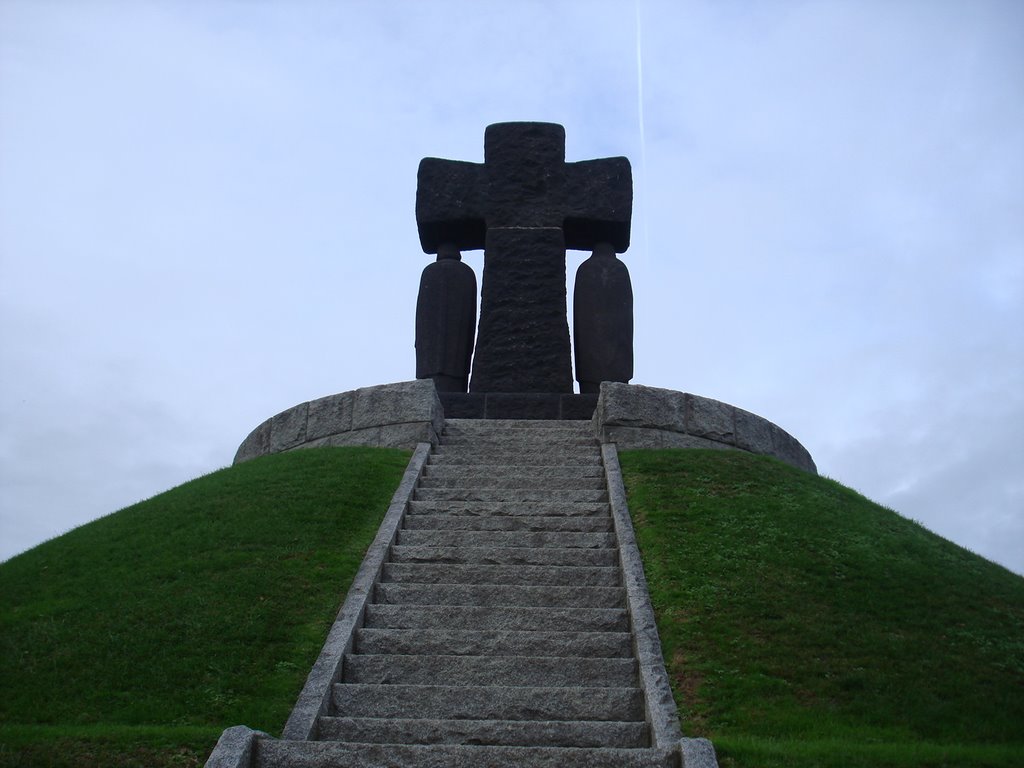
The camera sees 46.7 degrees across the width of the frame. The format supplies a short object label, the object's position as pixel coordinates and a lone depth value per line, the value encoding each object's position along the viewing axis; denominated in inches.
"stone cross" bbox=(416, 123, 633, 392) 612.1
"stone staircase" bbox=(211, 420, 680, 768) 257.9
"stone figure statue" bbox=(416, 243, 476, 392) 616.7
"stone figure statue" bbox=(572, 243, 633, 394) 613.0
